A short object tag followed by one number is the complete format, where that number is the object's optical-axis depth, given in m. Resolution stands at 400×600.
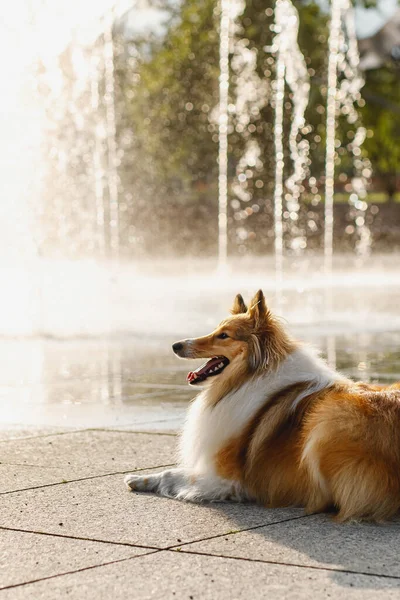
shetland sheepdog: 7.05
